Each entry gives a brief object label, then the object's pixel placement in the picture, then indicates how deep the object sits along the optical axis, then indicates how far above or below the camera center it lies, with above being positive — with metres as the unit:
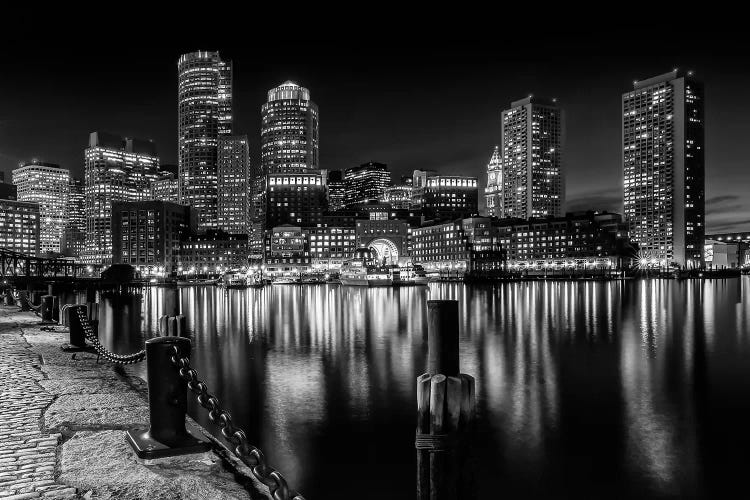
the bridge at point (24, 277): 76.48 -3.35
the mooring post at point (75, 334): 16.25 -2.57
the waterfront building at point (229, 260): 198.25 -2.88
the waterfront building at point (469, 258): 190.00 -2.97
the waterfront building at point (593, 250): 192.25 -0.53
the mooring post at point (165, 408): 6.37 -1.94
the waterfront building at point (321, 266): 196.75 -5.44
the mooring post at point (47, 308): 25.91 -2.68
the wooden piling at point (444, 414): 6.97 -2.24
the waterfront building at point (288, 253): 193.00 -0.44
